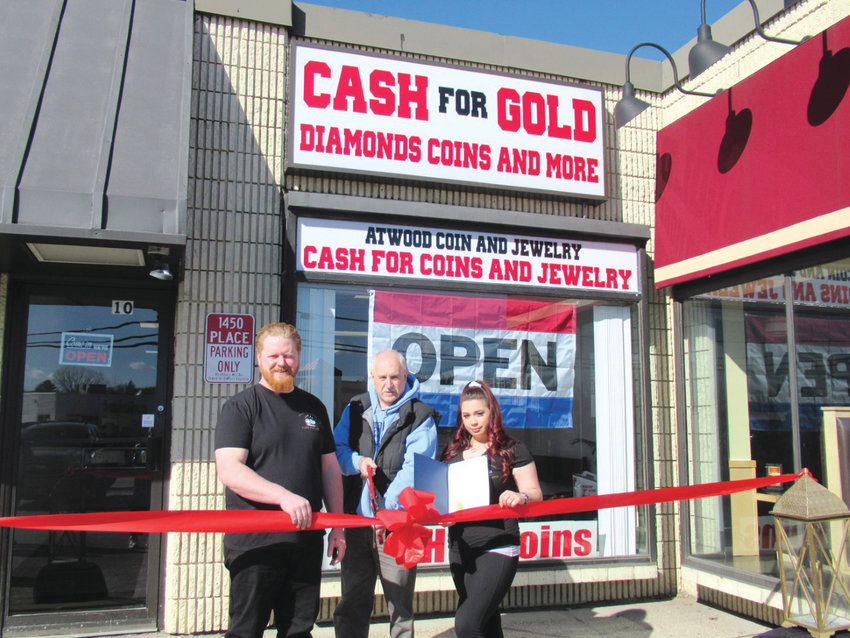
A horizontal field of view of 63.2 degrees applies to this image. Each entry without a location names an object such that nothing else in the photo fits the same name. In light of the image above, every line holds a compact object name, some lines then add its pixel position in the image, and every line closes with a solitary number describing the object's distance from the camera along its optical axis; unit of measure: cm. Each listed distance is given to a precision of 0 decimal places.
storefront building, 466
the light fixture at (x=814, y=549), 407
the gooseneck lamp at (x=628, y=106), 541
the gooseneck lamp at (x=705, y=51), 483
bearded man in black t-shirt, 307
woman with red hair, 351
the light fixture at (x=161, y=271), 445
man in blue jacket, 393
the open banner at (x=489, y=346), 551
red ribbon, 306
